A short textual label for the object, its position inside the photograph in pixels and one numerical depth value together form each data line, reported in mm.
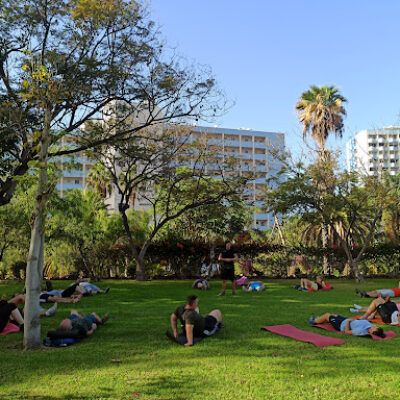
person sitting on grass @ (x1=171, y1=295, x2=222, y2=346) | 6621
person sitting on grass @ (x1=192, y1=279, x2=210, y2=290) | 15264
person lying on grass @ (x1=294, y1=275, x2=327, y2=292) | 15352
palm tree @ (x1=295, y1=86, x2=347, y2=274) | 28219
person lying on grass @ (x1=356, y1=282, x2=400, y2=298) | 12250
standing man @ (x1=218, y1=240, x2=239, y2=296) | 13156
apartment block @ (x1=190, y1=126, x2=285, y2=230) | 87125
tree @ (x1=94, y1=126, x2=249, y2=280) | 17531
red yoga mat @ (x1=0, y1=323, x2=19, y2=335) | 7664
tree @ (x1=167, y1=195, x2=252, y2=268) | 20109
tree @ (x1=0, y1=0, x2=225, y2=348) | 11469
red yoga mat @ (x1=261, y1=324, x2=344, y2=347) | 6445
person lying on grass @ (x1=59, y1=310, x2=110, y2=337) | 7094
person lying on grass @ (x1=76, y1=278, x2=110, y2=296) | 12891
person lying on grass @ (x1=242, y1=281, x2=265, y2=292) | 14821
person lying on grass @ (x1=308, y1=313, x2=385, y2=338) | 6914
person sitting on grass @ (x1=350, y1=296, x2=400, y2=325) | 8246
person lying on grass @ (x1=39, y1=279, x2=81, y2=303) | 11461
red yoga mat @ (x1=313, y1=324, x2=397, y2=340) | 6855
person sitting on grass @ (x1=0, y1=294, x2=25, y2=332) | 7797
